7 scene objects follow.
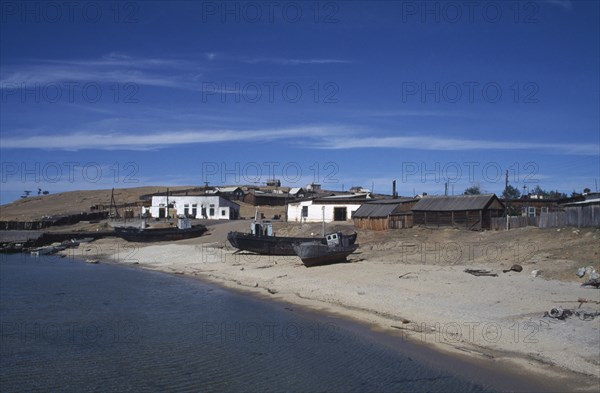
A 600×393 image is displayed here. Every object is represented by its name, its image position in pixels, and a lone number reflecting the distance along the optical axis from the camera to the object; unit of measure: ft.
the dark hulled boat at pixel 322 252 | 106.01
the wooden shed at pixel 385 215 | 164.25
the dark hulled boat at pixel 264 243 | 134.62
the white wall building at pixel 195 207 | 275.39
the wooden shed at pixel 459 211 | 149.38
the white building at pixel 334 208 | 204.54
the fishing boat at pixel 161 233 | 197.57
